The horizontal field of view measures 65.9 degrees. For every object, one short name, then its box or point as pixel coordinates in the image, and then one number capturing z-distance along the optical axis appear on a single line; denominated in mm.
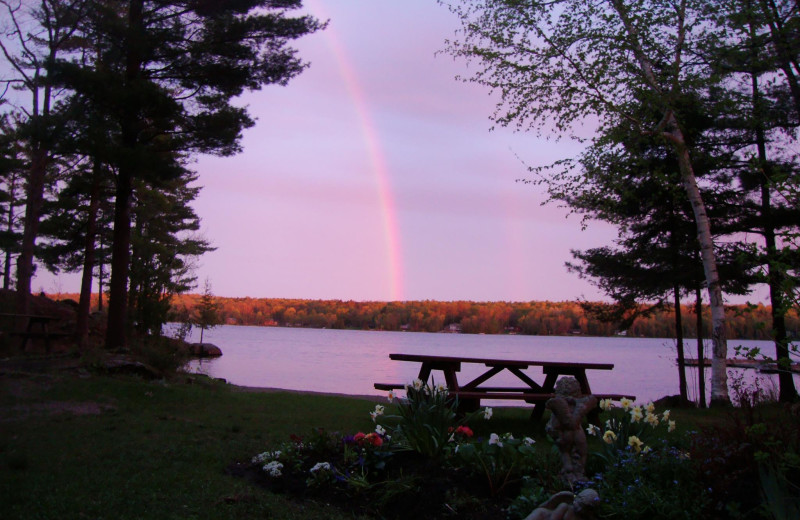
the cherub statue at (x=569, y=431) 4223
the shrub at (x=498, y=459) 4211
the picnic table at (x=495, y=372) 7844
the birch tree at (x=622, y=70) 11188
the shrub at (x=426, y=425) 4676
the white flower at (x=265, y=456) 5123
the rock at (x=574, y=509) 3289
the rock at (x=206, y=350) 36197
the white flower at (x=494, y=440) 4370
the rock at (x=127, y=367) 10445
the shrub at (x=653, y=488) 3439
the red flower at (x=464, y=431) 5144
